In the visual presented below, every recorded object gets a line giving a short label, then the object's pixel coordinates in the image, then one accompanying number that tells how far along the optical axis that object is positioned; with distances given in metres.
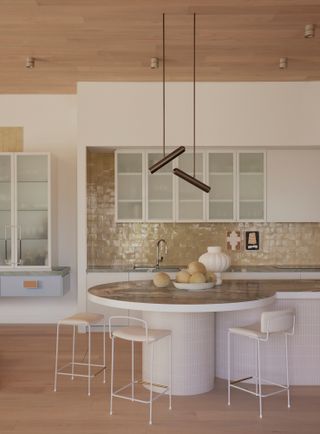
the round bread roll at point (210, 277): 4.45
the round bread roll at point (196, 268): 4.35
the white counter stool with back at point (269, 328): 3.71
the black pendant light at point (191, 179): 4.33
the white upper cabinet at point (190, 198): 6.71
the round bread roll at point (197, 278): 4.27
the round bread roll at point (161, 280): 4.36
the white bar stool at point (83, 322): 4.28
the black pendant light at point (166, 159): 4.27
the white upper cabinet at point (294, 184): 6.69
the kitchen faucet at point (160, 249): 6.98
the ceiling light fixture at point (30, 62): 5.41
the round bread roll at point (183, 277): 4.32
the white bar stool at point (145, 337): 3.69
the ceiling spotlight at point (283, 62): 5.41
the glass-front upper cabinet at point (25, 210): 6.50
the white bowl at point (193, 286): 4.24
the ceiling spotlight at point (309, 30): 4.49
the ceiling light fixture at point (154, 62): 5.37
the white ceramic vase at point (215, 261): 4.47
